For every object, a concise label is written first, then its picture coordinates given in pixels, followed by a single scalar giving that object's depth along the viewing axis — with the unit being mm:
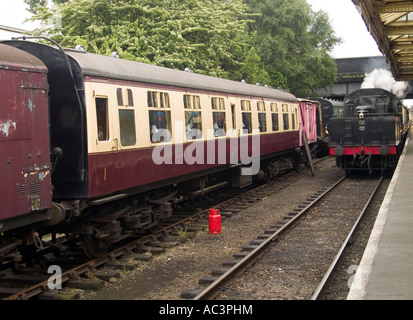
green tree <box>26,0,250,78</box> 20281
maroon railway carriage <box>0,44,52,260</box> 6105
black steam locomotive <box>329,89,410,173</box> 18656
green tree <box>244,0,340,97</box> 37688
